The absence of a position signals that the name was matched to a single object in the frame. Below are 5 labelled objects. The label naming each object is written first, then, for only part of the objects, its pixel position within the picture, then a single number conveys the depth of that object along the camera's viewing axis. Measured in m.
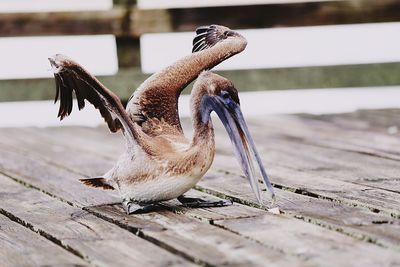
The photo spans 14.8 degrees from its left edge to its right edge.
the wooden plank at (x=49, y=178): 6.09
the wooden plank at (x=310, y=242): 4.14
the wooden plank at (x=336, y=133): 8.02
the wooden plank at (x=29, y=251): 4.35
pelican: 5.05
